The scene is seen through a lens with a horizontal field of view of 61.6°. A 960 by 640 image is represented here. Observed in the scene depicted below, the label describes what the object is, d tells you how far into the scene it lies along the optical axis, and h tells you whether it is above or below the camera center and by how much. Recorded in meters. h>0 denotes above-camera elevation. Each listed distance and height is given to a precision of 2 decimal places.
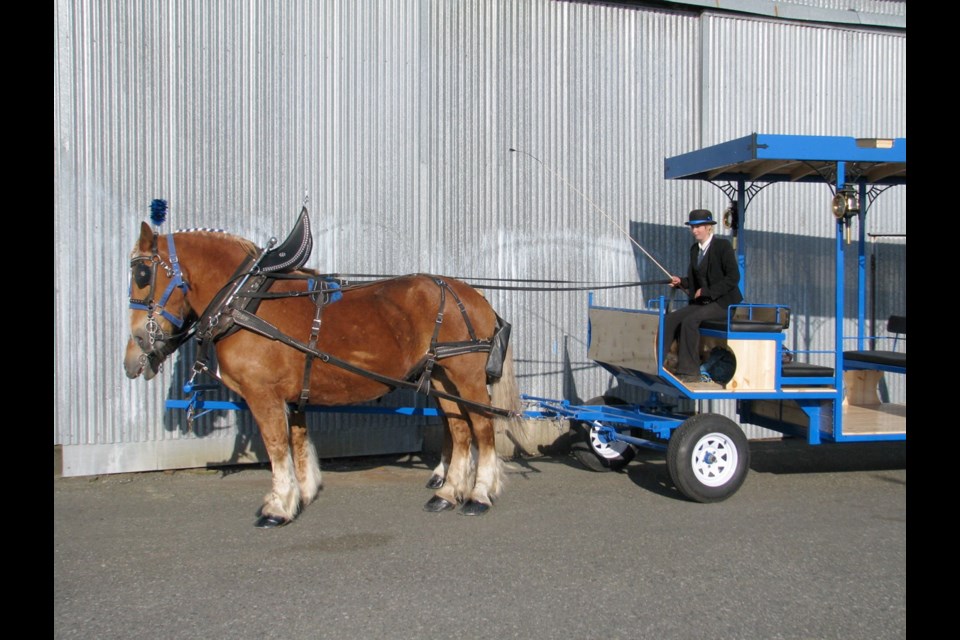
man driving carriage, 6.51 +0.19
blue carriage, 6.21 -0.52
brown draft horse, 5.55 -0.24
